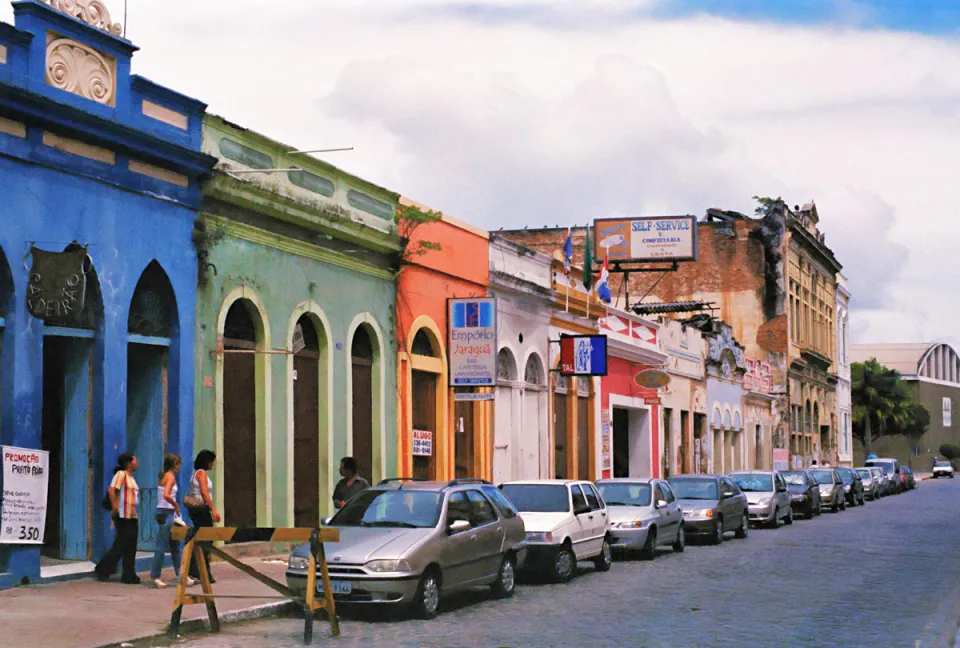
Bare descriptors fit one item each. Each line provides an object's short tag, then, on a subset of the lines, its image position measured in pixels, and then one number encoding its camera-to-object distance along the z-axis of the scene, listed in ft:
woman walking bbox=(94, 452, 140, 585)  54.13
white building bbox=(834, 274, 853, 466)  286.25
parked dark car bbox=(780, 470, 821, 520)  130.00
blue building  53.78
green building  67.10
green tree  337.52
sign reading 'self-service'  179.73
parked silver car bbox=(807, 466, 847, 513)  146.20
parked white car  62.64
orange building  87.45
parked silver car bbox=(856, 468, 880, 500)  187.93
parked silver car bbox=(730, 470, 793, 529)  111.24
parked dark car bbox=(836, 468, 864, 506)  164.21
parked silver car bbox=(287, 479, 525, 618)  47.75
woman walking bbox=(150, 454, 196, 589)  54.49
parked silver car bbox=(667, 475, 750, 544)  90.38
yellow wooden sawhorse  42.39
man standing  63.05
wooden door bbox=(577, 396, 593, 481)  123.03
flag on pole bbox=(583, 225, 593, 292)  115.85
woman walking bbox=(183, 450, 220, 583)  54.49
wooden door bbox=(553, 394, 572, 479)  116.88
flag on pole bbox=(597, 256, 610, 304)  123.24
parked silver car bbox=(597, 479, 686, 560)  75.66
